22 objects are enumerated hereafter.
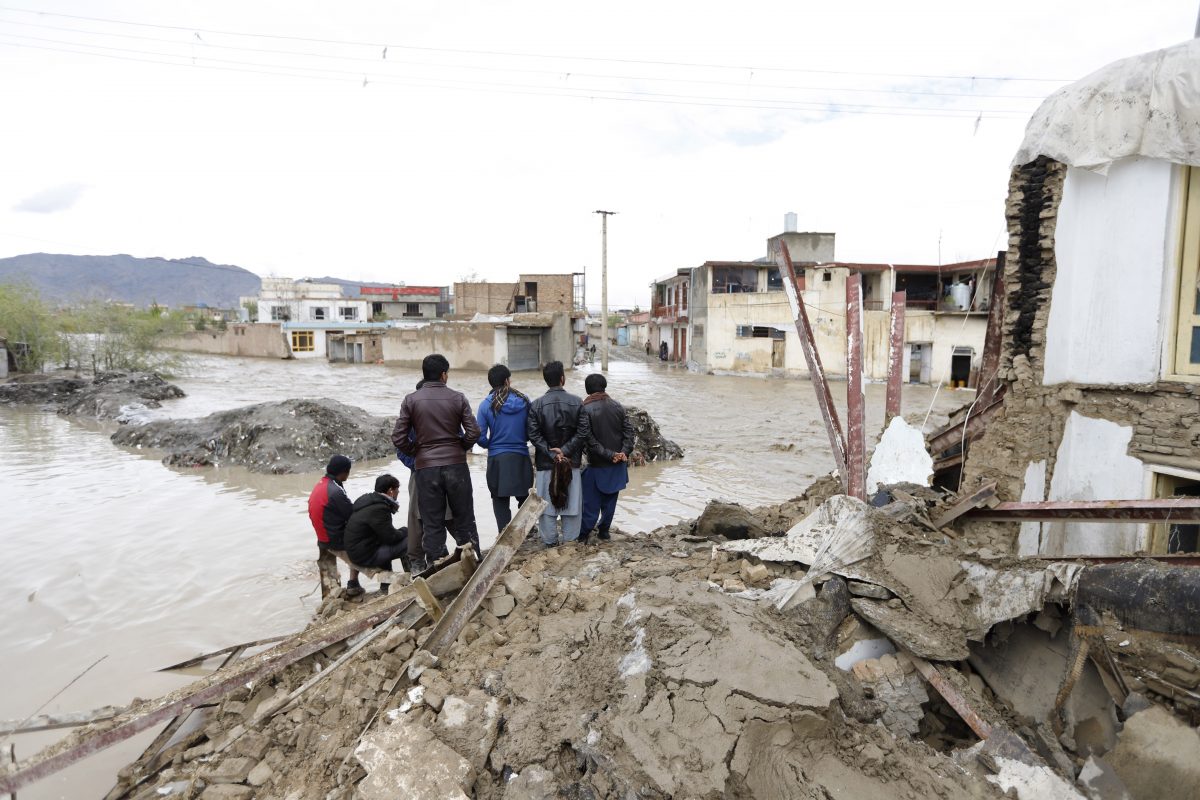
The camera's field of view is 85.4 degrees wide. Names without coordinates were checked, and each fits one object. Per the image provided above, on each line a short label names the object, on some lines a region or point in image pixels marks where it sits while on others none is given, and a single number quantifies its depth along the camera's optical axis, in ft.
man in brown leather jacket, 15.89
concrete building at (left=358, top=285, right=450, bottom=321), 201.57
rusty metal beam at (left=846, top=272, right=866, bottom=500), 15.89
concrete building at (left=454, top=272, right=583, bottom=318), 143.54
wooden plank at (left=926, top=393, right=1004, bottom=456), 20.81
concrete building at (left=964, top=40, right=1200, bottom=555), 16.30
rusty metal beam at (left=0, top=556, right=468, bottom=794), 8.85
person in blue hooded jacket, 17.54
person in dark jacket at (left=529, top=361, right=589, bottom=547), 17.28
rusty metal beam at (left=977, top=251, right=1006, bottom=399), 21.30
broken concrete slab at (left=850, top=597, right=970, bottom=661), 11.19
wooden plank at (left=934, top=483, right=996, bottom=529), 15.15
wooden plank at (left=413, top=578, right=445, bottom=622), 12.34
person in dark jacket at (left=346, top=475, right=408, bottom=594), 16.78
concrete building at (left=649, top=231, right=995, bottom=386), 91.76
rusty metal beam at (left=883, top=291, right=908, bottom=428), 16.70
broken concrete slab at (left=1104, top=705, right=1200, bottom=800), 9.02
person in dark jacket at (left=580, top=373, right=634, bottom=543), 17.46
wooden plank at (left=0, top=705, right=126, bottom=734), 10.73
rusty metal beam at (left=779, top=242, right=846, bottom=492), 17.71
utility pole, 98.98
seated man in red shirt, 17.06
